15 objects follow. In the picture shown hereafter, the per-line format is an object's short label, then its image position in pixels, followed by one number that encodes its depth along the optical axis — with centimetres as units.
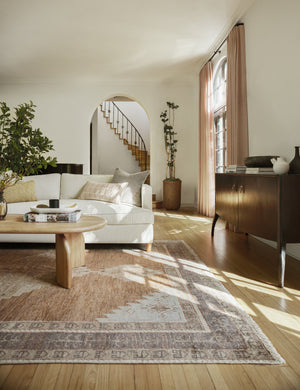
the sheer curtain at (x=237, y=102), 414
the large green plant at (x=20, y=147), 230
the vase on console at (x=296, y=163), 269
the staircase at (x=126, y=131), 1060
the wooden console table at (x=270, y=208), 234
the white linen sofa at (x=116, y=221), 325
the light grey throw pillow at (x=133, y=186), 366
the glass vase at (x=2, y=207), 256
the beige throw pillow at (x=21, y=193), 367
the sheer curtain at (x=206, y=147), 578
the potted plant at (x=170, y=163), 698
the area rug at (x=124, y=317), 140
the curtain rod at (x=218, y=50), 437
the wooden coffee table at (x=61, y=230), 215
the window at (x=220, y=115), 546
